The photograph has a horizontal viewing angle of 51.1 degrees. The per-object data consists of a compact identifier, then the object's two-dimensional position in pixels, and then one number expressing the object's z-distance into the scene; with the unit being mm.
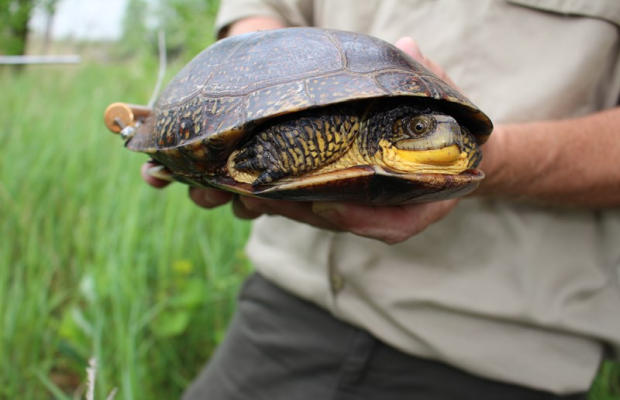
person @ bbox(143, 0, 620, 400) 395
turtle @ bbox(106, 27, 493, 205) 307
